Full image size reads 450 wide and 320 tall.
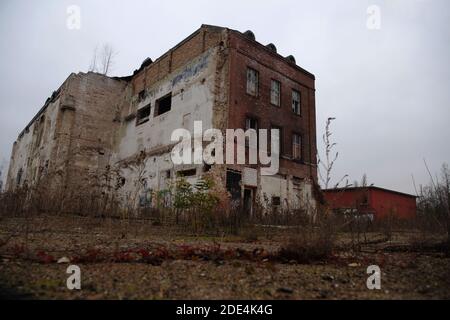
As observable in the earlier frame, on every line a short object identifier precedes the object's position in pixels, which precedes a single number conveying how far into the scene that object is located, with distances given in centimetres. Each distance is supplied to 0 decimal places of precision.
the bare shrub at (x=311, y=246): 334
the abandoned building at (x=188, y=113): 1355
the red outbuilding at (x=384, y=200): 1979
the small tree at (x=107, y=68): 2751
